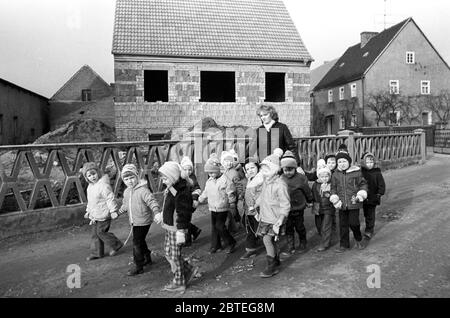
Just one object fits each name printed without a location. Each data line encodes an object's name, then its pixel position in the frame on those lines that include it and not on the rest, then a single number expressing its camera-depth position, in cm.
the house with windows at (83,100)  3123
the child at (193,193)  549
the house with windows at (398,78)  3189
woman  505
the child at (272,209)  425
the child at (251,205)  497
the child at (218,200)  517
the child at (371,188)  548
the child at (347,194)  502
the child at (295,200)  514
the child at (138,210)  444
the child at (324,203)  523
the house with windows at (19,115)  2108
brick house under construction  1588
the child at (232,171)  542
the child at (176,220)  392
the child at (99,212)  502
